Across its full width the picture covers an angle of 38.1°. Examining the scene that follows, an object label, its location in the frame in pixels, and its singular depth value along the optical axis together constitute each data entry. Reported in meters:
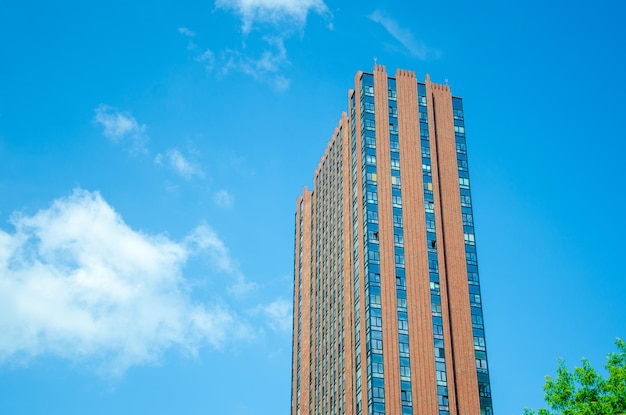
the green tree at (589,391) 58.81
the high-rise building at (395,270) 100.50
